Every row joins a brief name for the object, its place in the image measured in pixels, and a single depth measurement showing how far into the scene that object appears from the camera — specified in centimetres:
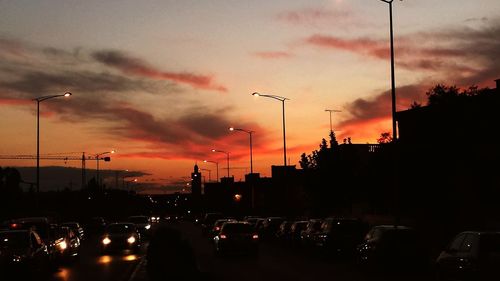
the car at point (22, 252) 2227
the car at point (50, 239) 2747
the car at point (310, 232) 3697
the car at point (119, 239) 3678
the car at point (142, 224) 5365
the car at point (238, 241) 3359
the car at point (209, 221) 6108
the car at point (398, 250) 2478
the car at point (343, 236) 3250
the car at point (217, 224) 4713
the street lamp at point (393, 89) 3023
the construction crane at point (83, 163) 9686
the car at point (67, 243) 2999
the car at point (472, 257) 1664
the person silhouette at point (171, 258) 1083
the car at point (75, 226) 4642
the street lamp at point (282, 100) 5340
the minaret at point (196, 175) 18830
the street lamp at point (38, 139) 5403
